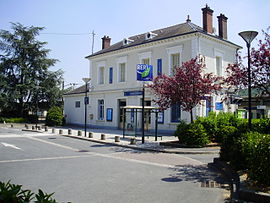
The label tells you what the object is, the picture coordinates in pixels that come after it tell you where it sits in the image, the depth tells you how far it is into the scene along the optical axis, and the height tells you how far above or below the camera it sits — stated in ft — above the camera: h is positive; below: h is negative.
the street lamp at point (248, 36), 27.76 +8.89
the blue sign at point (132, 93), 77.36 +6.39
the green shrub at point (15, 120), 120.84 -3.96
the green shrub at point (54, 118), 106.83 -2.46
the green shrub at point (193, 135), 43.39 -3.79
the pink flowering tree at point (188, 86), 43.27 +4.84
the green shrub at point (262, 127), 27.51 -1.44
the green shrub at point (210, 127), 48.19 -2.56
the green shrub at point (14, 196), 8.55 -2.99
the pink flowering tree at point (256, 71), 25.90 +4.80
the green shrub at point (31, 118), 128.77 -3.10
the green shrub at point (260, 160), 16.21 -3.10
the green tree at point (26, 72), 123.75 +20.80
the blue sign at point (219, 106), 70.20 +2.23
